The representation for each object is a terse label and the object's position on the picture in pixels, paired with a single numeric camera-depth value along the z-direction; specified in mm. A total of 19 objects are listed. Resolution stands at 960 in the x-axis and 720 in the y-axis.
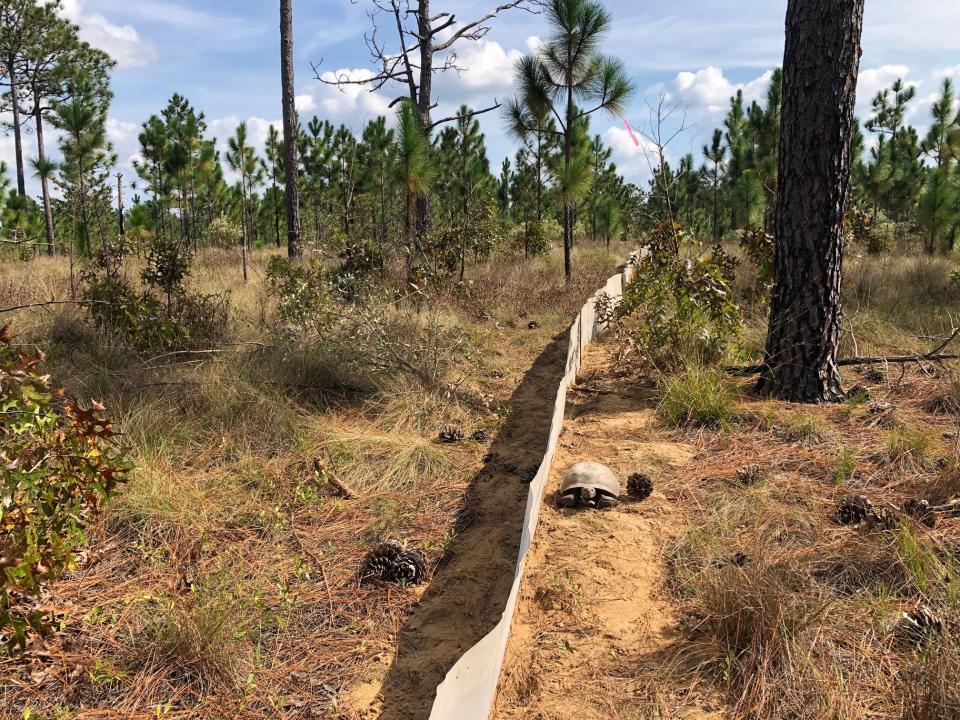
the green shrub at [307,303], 6422
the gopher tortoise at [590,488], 3729
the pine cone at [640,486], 3799
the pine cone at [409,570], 3338
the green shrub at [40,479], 2162
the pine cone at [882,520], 3059
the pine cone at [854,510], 3183
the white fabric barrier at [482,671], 1946
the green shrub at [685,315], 5766
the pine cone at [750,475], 3817
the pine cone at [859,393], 5051
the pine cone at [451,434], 5113
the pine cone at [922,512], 3098
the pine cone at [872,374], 5676
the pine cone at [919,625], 2328
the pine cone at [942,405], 4703
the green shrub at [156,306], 6352
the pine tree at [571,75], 13555
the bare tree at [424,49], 13242
